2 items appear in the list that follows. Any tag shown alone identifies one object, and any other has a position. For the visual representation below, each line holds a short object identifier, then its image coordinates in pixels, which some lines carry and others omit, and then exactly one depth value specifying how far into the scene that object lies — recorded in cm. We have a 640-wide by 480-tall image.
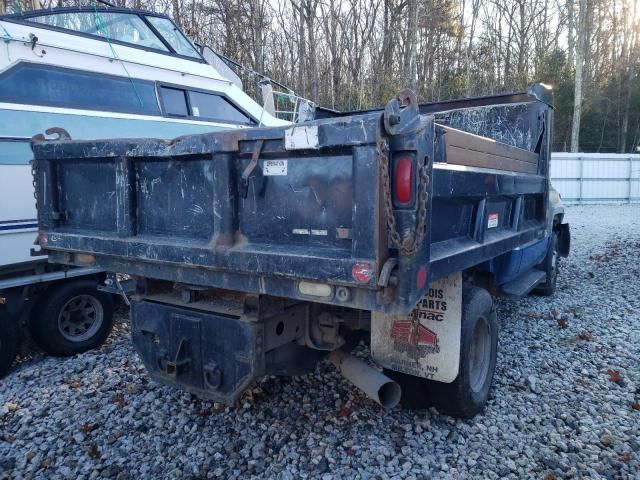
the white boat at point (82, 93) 440
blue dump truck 232
